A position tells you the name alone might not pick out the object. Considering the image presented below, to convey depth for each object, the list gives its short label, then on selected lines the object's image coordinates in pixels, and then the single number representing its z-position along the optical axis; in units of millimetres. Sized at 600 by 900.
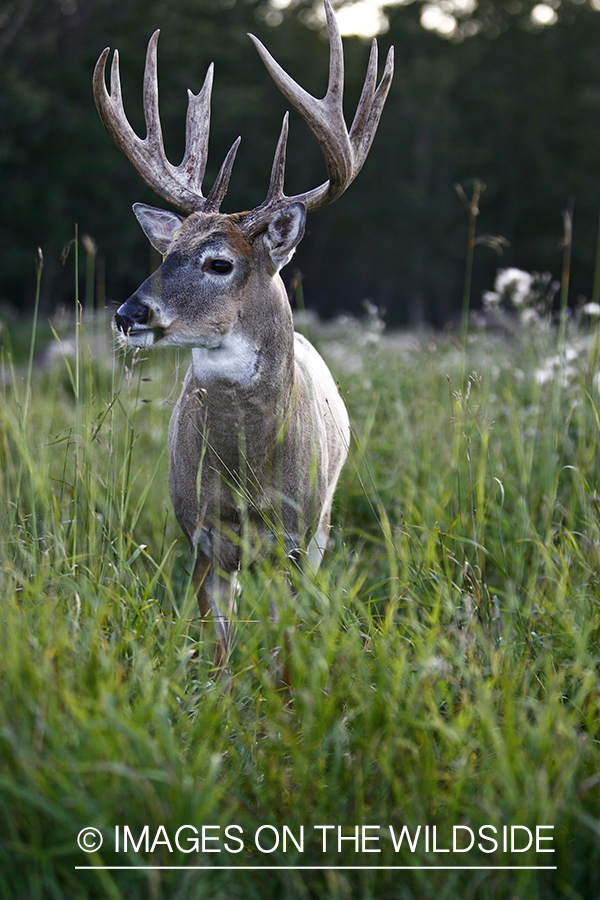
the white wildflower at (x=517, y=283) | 11087
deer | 5969
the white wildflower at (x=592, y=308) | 8953
